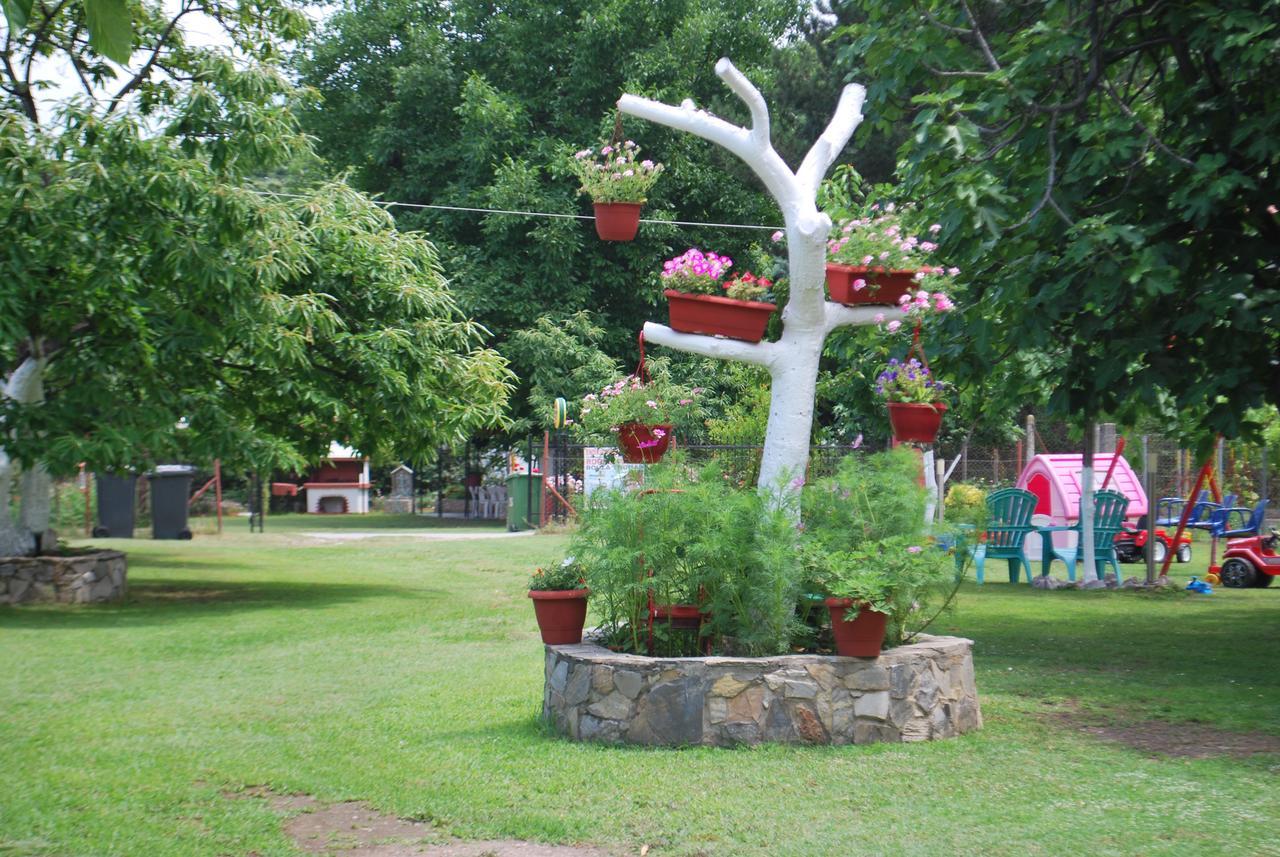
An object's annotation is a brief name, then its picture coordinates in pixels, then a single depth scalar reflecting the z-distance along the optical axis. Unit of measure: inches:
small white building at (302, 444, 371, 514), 1416.1
